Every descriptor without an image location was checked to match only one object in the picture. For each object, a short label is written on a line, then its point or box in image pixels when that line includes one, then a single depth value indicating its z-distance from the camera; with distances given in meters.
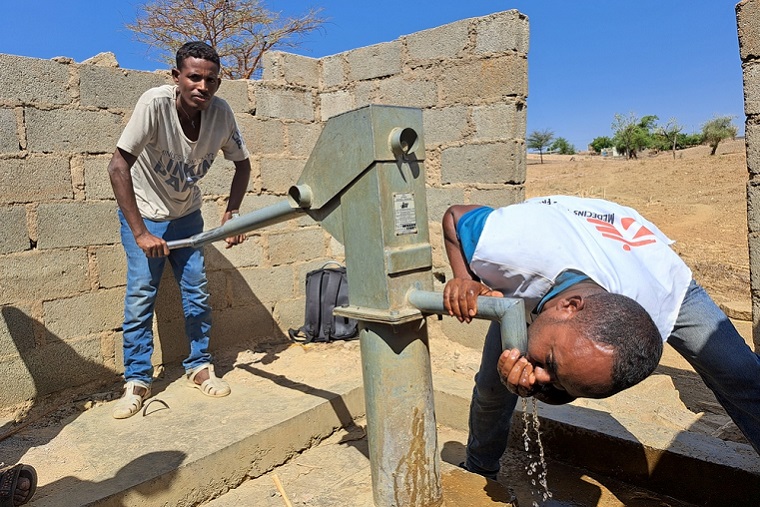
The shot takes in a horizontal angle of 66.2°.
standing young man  2.97
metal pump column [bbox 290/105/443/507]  1.67
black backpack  4.56
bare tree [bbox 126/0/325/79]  13.02
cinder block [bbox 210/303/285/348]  4.42
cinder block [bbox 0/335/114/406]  3.36
